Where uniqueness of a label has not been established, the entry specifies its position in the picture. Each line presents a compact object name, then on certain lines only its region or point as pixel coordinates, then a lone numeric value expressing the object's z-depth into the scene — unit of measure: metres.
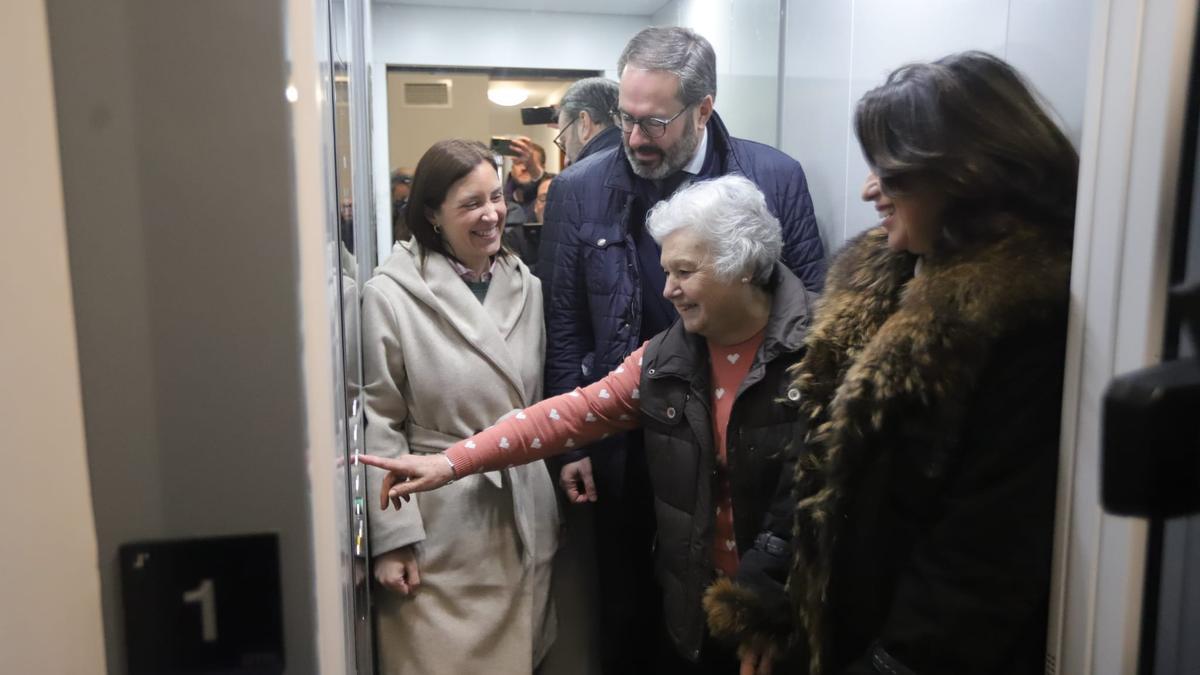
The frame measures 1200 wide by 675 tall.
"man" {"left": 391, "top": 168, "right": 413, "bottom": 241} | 1.75
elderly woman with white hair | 1.19
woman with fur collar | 0.82
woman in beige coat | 1.41
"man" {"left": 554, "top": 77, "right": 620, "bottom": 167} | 1.81
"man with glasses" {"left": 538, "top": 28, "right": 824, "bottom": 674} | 1.49
